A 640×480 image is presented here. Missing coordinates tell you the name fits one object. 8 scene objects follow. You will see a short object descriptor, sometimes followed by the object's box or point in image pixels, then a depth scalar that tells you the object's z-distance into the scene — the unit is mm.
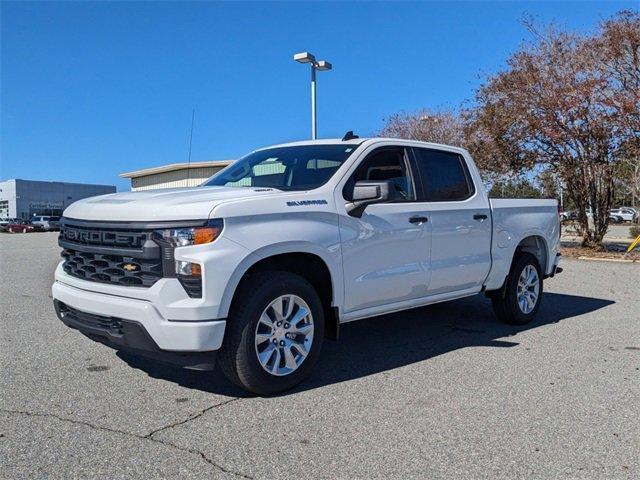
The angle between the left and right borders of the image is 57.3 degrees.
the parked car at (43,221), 58869
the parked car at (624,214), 55406
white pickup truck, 3938
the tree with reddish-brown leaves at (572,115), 15562
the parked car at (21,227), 56812
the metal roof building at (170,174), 31631
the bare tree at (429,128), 25719
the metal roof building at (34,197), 89250
